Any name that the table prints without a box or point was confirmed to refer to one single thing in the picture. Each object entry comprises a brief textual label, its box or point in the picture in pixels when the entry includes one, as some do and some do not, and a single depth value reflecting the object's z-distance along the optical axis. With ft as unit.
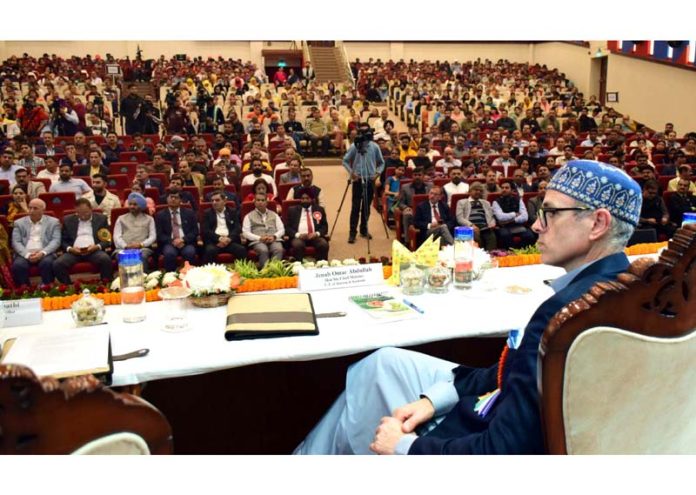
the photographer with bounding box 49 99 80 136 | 36.55
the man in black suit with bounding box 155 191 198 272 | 18.76
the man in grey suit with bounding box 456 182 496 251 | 21.11
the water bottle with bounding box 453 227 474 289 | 9.33
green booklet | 8.20
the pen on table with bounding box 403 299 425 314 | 8.40
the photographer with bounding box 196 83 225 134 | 38.81
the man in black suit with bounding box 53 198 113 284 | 18.01
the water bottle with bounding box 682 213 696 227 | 10.57
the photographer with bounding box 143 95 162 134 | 37.93
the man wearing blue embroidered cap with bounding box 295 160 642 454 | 4.69
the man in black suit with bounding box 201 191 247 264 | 19.11
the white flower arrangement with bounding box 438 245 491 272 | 9.66
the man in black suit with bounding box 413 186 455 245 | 20.98
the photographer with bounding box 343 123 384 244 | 24.21
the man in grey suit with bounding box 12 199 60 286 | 17.78
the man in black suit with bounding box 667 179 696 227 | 22.63
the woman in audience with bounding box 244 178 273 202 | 19.50
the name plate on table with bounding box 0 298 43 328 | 8.02
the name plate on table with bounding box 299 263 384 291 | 9.31
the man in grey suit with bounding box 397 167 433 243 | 22.61
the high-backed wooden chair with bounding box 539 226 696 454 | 3.62
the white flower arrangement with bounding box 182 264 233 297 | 8.48
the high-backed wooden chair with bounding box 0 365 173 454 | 2.31
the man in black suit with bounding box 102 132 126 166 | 29.12
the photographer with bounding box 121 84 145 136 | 37.50
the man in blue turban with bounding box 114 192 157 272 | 18.69
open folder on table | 6.37
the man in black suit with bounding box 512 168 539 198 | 23.39
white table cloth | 7.09
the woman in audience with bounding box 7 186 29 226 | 20.15
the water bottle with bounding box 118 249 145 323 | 8.54
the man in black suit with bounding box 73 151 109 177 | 26.84
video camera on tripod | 24.07
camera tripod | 23.62
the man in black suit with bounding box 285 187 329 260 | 19.63
